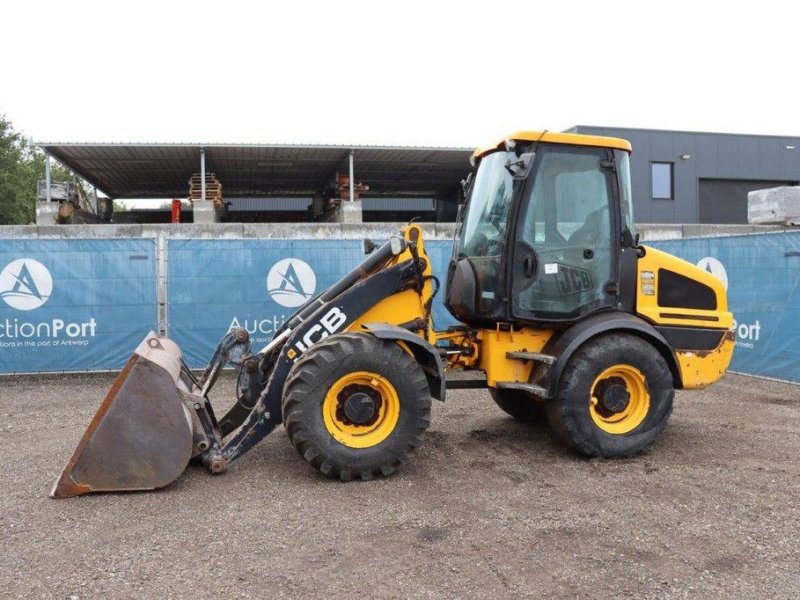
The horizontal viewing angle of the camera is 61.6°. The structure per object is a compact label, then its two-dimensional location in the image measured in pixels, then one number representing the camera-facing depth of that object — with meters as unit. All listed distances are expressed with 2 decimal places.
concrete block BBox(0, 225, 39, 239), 15.18
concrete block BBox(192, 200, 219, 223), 20.84
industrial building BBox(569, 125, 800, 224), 28.39
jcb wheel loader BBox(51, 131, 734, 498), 4.84
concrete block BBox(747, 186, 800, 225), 12.05
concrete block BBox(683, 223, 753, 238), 18.62
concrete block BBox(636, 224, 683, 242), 16.66
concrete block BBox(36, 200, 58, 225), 20.55
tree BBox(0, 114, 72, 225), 38.31
